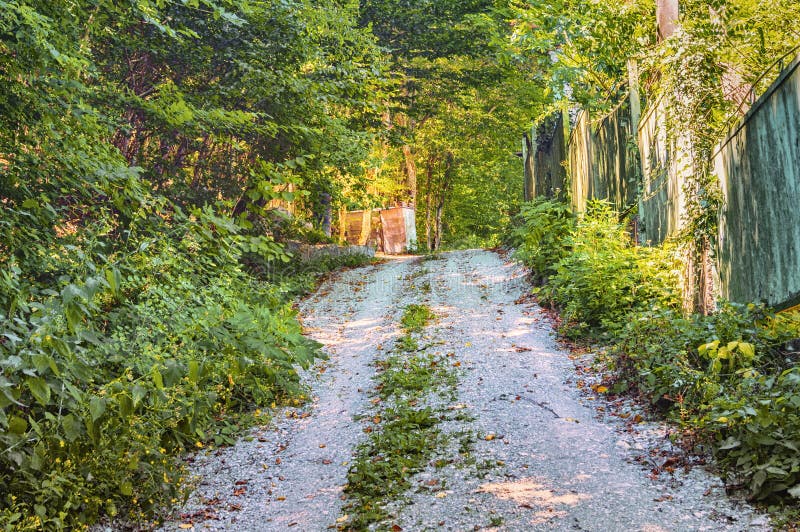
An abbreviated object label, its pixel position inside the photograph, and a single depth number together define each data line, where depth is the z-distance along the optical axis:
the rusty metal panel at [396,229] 27.92
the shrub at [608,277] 7.49
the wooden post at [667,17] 7.68
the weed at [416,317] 10.38
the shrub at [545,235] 12.19
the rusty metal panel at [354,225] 28.52
